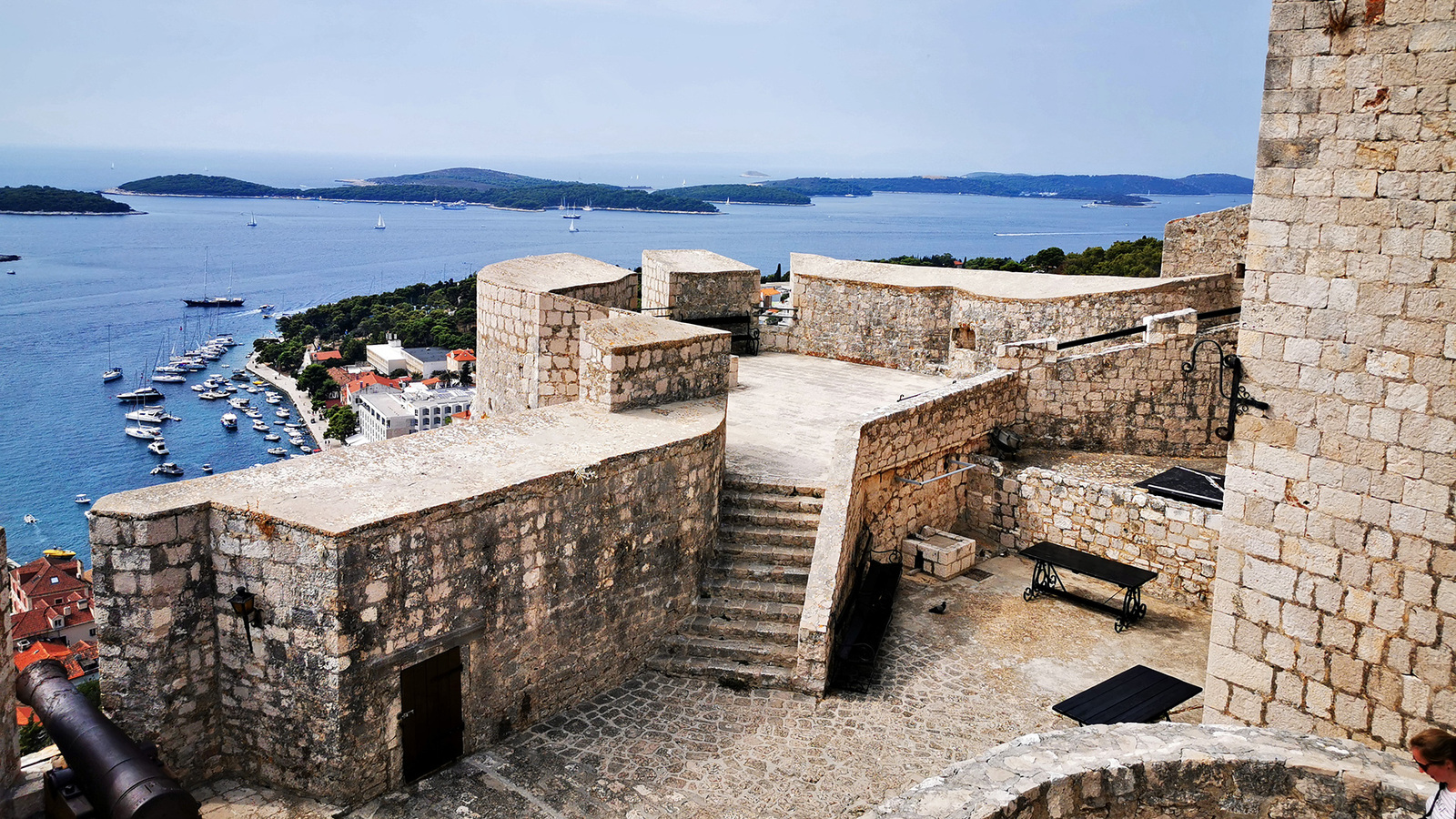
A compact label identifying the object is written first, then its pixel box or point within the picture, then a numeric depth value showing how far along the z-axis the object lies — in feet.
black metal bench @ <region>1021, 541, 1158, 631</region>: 31.50
